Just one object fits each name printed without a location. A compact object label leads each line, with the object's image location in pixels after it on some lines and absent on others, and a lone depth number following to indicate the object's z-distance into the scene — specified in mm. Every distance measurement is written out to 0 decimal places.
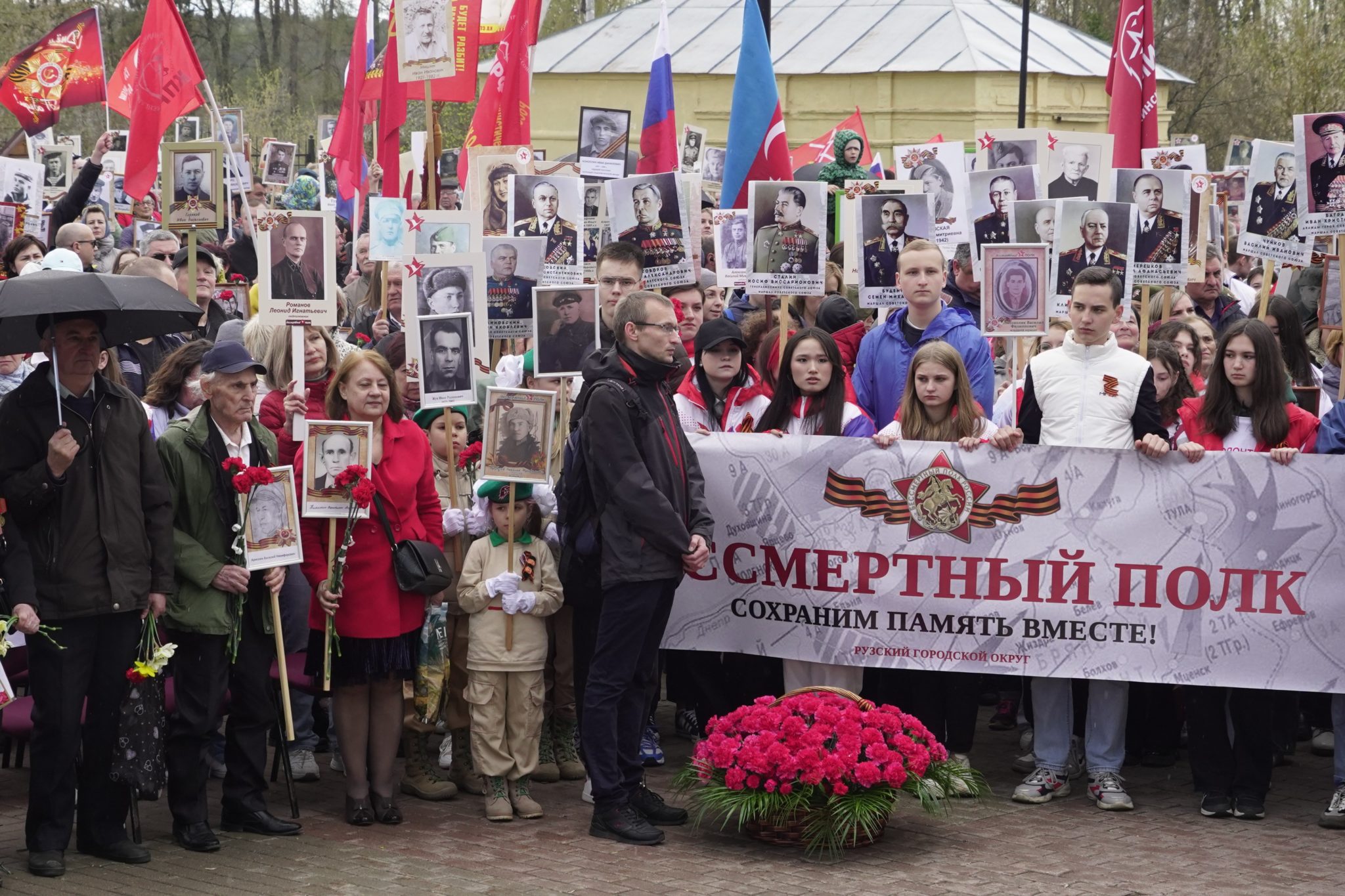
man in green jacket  13430
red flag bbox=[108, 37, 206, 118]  30469
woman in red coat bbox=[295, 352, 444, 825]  14102
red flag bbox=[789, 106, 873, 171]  34031
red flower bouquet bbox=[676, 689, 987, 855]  13187
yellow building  66375
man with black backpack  13578
